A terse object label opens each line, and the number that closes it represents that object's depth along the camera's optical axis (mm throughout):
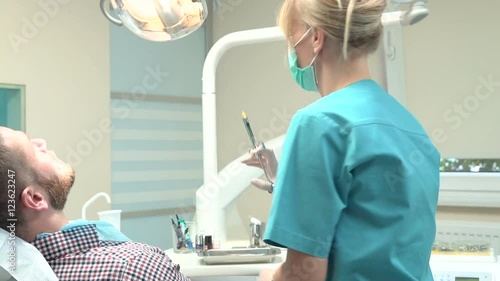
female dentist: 985
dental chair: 1270
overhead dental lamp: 1511
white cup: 1982
